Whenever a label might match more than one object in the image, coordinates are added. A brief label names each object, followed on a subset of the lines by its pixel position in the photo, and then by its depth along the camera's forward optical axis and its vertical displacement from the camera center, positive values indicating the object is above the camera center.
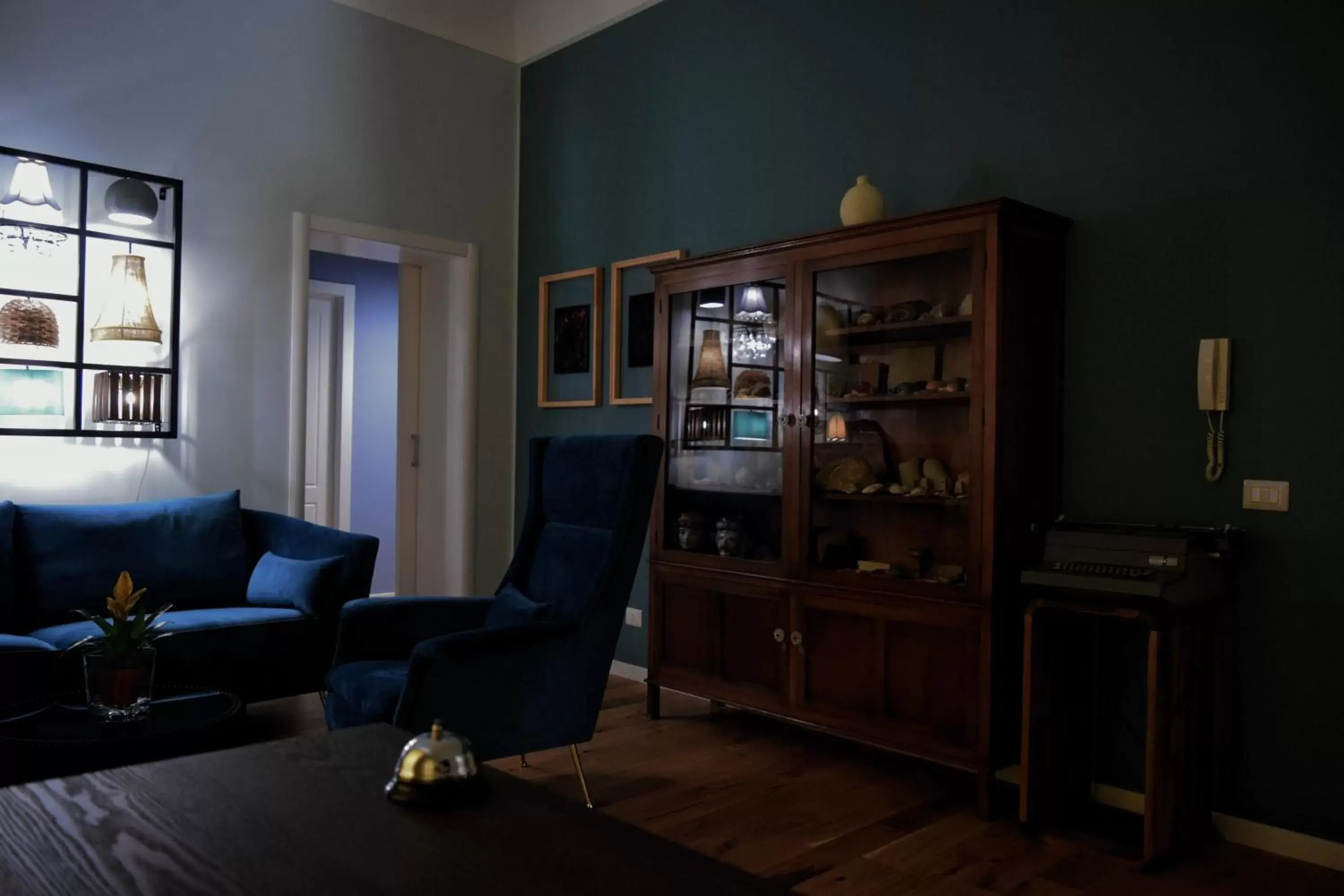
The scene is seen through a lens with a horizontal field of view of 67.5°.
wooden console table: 2.59 -0.77
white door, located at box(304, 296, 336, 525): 6.45 +0.17
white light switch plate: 2.76 -0.14
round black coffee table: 2.35 -0.76
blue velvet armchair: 2.60 -0.58
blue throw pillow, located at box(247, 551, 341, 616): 3.70 -0.58
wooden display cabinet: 3.00 -0.12
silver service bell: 1.41 -0.49
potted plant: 2.55 -0.62
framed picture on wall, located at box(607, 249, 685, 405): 4.65 +0.48
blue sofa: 3.46 -0.59
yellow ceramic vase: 3.46 +0.80
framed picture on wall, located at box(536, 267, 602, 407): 4.93 +0.47
